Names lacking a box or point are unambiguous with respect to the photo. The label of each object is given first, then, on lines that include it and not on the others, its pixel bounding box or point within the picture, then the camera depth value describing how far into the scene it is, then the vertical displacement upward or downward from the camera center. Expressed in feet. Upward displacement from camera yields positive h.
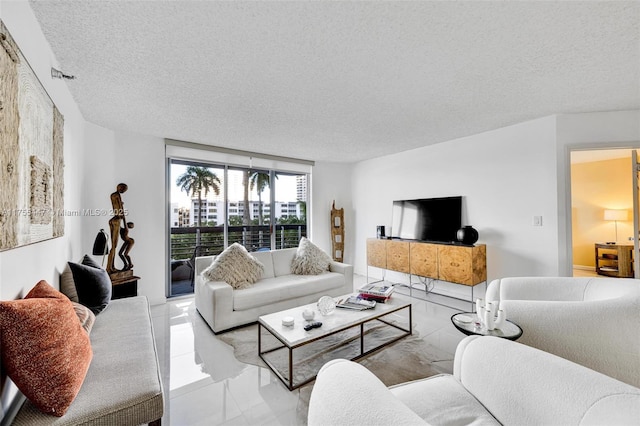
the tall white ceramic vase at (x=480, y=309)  5.67 -2.03
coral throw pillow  3.30 -1.76
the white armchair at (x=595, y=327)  4.64 -2.09
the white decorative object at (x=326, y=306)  7.71 -2.62
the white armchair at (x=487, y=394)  2.54 -1.95
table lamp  16.15 -0.11
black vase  11.69 -0.91
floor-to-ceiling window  13.33 +0.55
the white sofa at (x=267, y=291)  9.10 -2.86
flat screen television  12.95 -0.24
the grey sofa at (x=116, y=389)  3.43 -2.49
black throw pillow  6.72 -1.80
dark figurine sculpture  10.21 -0.56
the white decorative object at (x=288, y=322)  6.93 -2.74
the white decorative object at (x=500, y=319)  5.40 -2.10
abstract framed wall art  3.84 +1.11
